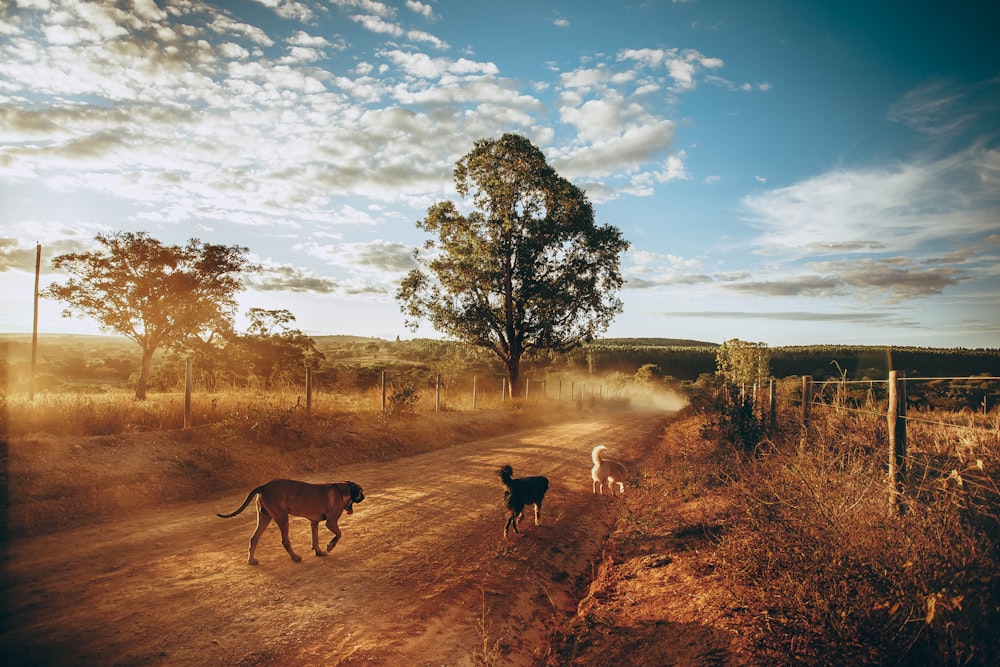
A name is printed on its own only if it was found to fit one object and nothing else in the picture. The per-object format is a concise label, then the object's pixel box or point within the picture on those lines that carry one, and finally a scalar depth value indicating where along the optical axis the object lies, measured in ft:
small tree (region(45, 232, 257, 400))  75.46
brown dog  19.19
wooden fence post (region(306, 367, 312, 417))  46.19
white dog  31.63
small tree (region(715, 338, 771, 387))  111.94
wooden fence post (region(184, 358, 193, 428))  38.01
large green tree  89.71
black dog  23.11
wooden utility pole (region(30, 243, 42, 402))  56.03
